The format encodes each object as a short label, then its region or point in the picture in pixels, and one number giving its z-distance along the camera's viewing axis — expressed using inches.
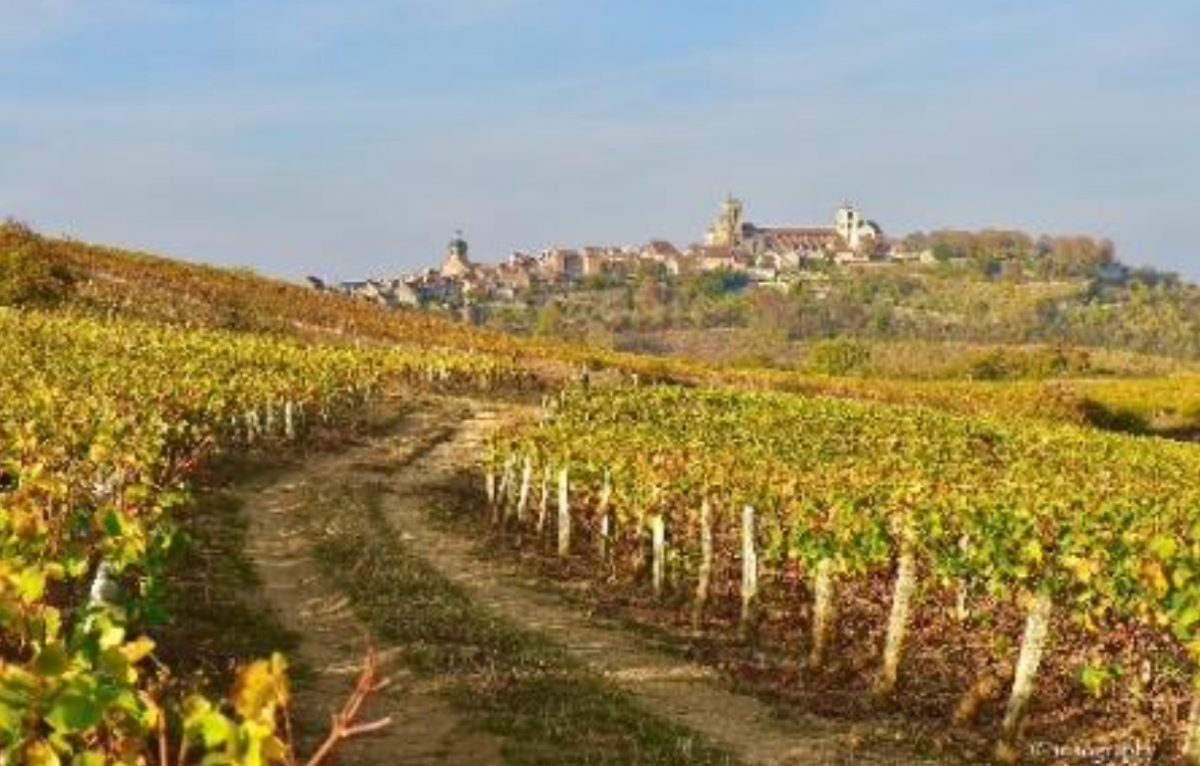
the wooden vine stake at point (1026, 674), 629.3
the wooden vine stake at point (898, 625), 738.8
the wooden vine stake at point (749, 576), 895.1
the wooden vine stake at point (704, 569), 942.4
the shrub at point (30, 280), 2856.8
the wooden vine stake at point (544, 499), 1250.0
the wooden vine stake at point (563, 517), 1200.5
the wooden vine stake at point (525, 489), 1307.8
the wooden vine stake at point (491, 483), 1430.7
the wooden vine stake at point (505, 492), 1366.9
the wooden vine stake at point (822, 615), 807.7
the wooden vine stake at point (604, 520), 1148.5
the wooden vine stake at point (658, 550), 1010.1
